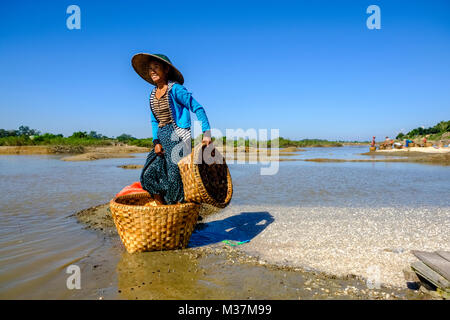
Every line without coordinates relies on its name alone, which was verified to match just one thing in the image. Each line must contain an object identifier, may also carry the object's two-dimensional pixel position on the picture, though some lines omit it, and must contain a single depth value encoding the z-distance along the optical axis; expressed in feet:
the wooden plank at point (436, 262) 6.98
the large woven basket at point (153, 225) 9.70
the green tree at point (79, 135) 130.97
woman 10.90
